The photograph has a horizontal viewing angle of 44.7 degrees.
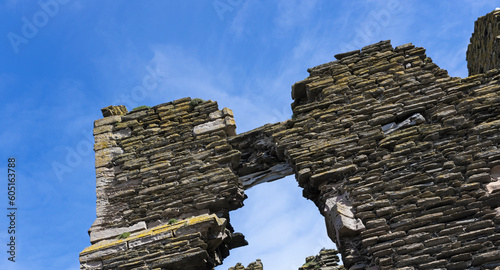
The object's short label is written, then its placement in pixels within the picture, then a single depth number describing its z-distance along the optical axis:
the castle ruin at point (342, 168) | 6.12
